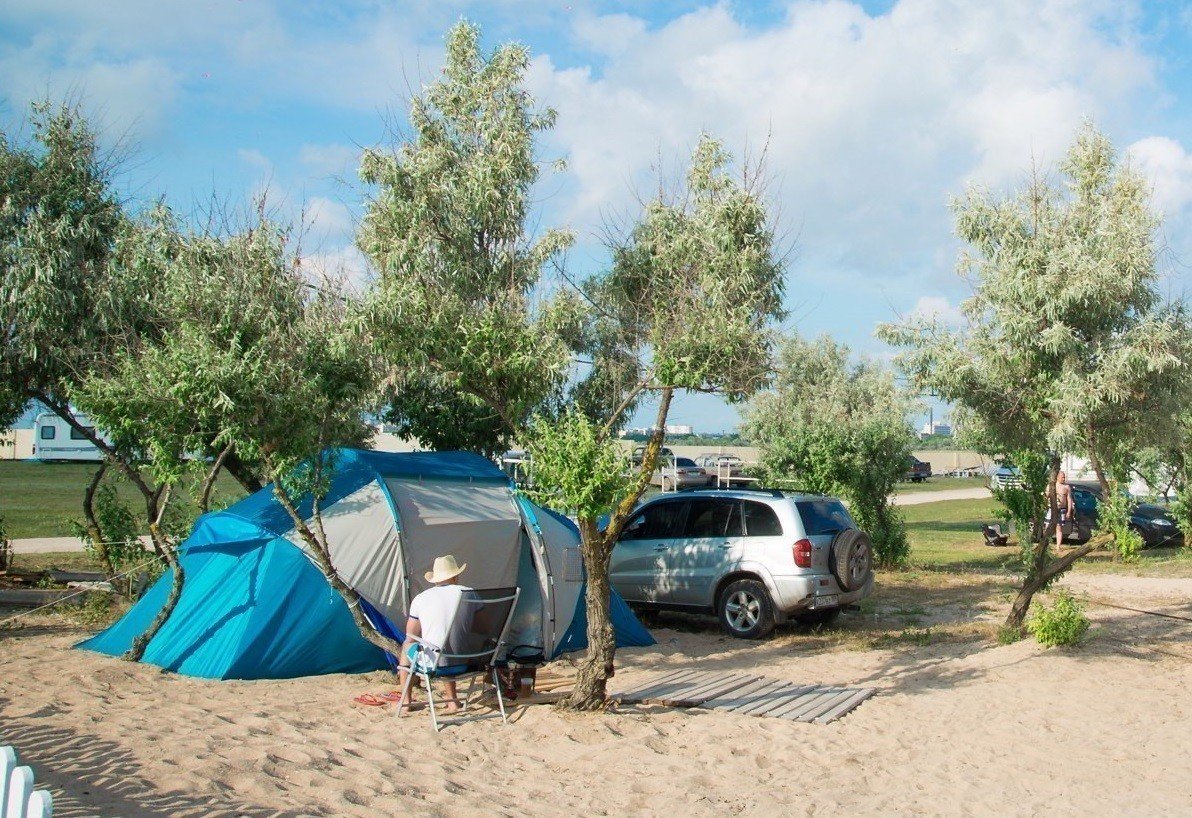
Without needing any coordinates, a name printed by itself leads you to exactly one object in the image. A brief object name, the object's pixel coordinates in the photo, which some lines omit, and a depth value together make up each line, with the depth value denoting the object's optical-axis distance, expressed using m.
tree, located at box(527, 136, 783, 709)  7.27
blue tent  8.68
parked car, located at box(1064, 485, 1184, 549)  21.73
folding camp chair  7.39
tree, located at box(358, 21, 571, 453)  8.09
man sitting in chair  7.39
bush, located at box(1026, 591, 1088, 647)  10.02
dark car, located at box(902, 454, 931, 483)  59.94
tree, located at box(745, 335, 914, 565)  16.91
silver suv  11.05
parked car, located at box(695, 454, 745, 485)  36.68
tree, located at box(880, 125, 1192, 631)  9.91
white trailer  48.41
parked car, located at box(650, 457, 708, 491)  30.64
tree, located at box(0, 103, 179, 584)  9.29
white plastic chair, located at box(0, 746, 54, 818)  3.38
